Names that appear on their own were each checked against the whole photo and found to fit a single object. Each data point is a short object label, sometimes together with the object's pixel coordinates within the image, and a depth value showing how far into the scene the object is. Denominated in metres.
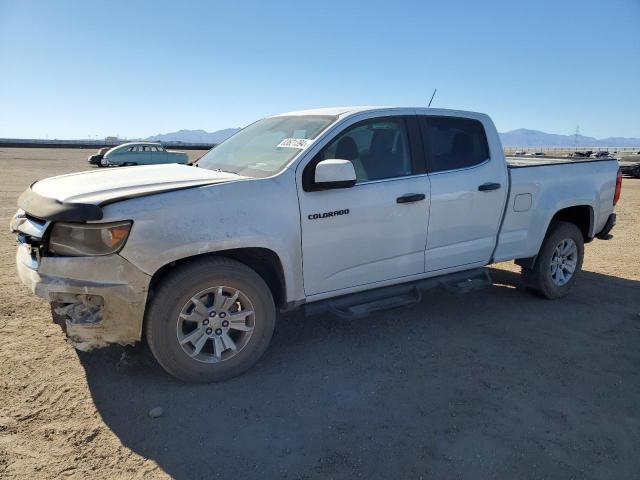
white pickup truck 3.01
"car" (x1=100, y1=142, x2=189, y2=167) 28.09
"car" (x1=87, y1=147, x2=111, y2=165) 29.78
